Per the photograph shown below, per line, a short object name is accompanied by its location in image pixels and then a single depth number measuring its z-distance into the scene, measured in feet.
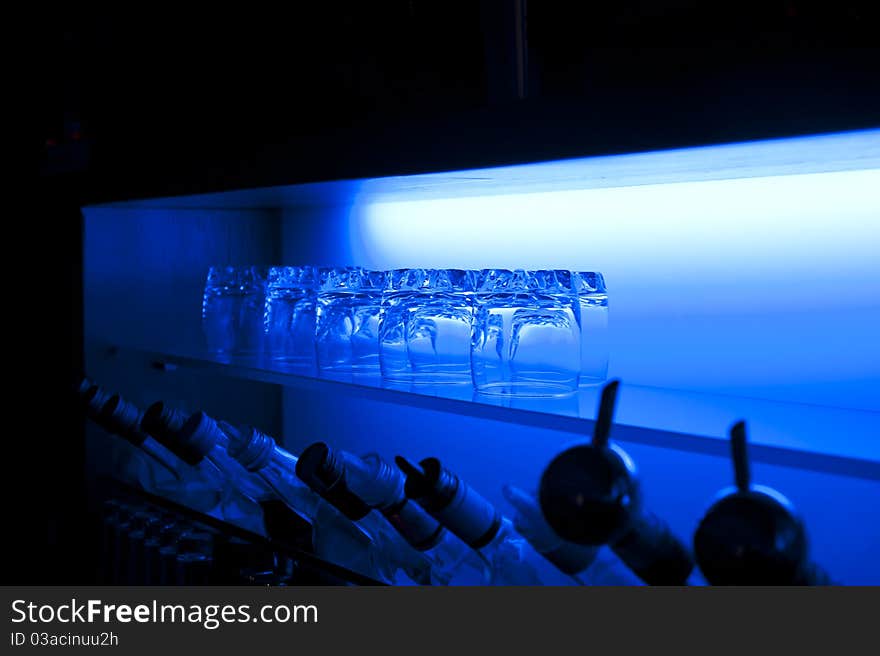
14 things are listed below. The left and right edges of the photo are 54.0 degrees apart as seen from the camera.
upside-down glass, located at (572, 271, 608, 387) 3.94
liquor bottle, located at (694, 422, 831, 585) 2.38
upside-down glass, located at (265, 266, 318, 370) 4.87
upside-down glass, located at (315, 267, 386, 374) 4.54
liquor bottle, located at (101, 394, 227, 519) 5.11
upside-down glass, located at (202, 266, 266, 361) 5.40
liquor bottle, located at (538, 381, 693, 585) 2.60
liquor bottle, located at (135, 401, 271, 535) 4.52
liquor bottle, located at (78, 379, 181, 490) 5.14
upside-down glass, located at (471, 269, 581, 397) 3.81
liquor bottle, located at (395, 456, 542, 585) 3.32
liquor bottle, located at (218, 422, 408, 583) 4.12
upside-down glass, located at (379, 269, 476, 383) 4.15
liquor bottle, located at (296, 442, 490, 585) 3.67
